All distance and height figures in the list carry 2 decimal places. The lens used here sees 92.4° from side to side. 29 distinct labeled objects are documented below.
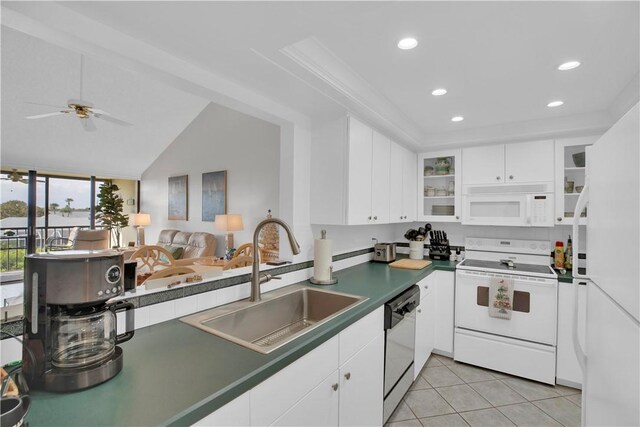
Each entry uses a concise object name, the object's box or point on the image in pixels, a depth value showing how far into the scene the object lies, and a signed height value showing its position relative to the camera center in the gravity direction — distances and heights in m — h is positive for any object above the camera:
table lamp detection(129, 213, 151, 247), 6.46 -0.17
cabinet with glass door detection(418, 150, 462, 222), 3.30 +0.32
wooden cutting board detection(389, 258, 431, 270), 2.81 -0.48
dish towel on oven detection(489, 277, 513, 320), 2.60 -0.71
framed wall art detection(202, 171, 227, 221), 5.14 +0.31
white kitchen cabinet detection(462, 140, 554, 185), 2.88 +0.51
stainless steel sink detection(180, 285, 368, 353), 1.51 -0.57
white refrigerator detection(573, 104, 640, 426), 0.75 -0.19
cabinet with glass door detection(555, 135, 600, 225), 2.79 +0.36
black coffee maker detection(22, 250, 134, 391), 0.88 -0.31
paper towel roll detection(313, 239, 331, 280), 2.19 -0.33
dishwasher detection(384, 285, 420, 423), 1.91 -0.90
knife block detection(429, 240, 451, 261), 3.36 -0.40
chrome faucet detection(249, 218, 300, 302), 1.73 -0.31
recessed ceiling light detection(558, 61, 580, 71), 1.77 +0.87
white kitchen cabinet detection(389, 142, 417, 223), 2.92 +0.29
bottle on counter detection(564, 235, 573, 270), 2.78 -0.39
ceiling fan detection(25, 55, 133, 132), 3.39 +1.14
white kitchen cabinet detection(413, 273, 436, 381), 2.50 -0.96
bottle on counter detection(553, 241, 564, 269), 2.79 -0.37
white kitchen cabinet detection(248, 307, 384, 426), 1.07 -0.73
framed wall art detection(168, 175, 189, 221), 5.94 +0.29
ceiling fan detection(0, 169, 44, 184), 5.60 +0.62
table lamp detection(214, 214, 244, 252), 4.41 -0.15
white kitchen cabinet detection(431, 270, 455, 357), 2.90 -0.92
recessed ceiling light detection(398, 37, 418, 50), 1.55 +0.88
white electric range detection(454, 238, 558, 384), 2.49 -0.90
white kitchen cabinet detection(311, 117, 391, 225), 2.21 +0.30
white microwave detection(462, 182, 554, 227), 2.83 +0.10
